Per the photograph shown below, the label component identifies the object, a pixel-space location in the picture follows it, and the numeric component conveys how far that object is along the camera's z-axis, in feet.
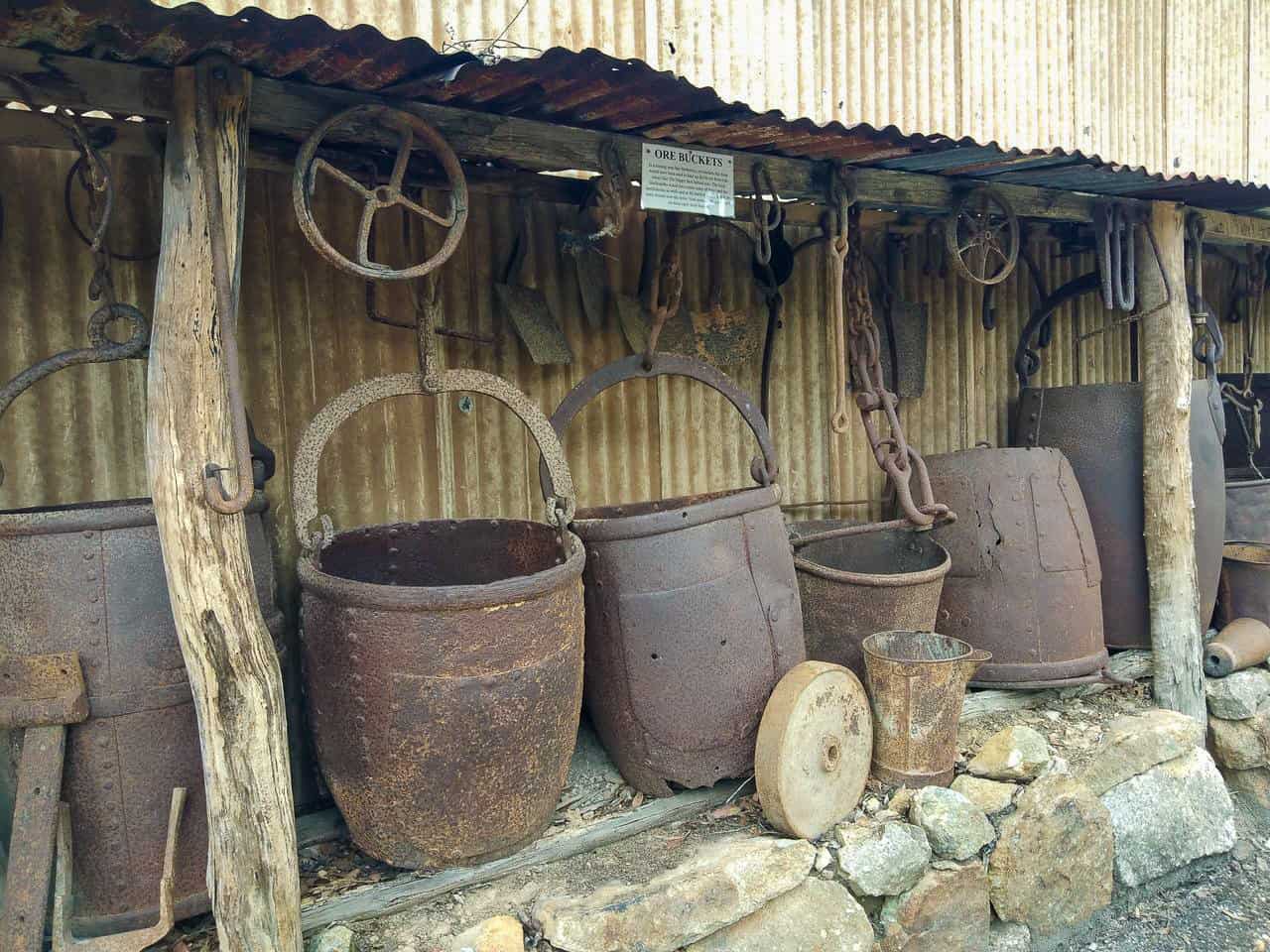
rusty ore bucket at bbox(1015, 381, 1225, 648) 15.34
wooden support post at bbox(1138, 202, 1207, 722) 14.83
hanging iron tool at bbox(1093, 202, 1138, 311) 15.03
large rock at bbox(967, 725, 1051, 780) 11.84
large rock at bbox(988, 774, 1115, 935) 11.39
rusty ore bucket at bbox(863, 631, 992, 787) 10.84
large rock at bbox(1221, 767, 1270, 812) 15.75
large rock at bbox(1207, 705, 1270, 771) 15.62
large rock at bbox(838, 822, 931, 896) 10.17
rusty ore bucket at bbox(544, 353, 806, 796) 10.16
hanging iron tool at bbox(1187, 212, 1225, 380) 16.26
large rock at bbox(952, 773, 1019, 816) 11.50
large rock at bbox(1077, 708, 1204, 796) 13.06
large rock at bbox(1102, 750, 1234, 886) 13.07
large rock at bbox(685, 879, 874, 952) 9.32
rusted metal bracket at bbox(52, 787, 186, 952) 7.72
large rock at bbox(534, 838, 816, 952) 8.65
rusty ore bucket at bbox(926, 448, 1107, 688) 13.80
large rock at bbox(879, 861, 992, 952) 10.44
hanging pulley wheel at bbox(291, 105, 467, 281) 8.18
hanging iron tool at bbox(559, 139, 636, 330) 12.56
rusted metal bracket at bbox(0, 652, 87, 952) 7.54
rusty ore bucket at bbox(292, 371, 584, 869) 8.42
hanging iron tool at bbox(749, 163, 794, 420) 14.88
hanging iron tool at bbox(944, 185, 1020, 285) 13.88
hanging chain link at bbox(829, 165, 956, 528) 12.29
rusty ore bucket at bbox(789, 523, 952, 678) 11.90
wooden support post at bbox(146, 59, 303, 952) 7.57
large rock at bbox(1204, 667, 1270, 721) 15.60
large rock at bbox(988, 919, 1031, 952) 11.44
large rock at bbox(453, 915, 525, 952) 8.38
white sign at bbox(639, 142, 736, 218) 10.66
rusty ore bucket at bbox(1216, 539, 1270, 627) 16.53
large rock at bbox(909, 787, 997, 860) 10.79
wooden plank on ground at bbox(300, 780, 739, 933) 8.76
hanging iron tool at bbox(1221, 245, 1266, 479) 19.44
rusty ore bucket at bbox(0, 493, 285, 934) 7.98
